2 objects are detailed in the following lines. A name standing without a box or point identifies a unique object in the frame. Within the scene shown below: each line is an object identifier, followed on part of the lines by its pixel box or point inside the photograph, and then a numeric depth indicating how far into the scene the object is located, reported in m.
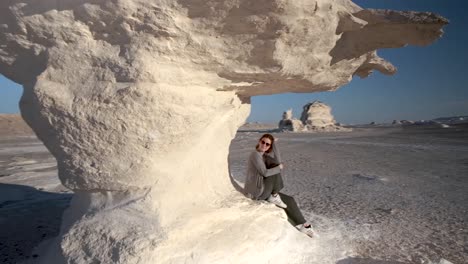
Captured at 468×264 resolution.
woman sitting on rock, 3.60
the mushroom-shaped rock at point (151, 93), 2.44
